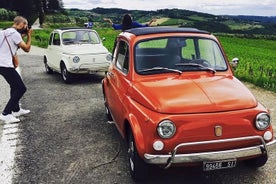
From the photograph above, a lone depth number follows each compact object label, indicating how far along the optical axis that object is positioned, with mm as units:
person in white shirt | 4796
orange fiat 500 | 2781
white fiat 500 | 7816
